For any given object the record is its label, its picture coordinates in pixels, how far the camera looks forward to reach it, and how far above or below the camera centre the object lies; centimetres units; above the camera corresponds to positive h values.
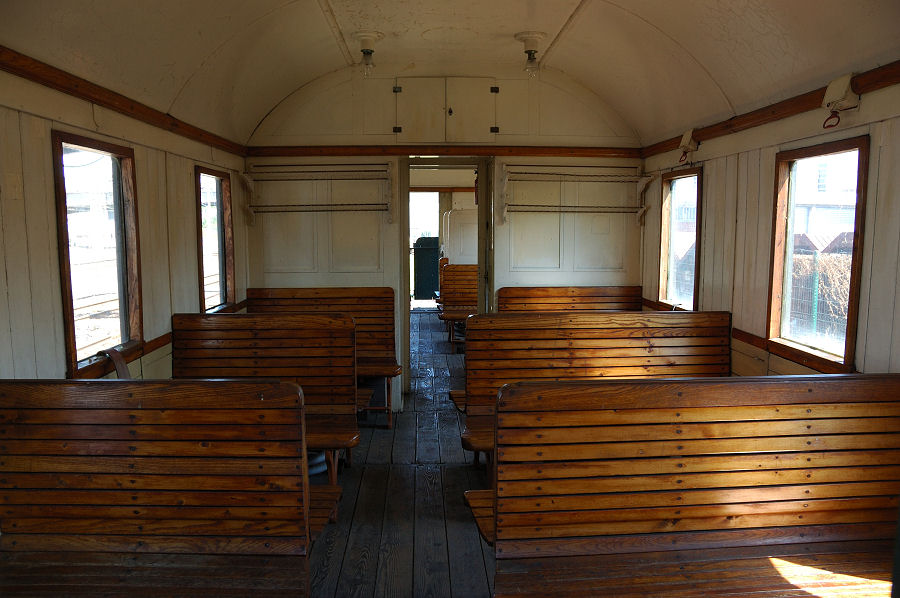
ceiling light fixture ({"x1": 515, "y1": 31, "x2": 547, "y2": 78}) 598 +191
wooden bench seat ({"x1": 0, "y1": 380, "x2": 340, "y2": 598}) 284 -108
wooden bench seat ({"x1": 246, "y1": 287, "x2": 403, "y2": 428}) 702 -74
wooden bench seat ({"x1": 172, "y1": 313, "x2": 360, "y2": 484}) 487 -86
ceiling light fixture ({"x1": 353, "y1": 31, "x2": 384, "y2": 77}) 593 +188
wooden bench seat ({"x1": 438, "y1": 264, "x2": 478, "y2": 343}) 1145 -77
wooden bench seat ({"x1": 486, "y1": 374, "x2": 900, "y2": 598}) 280 -112
